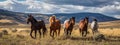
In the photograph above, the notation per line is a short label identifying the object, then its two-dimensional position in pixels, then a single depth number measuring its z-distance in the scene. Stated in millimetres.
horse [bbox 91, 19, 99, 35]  31411
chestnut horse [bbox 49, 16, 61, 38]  28203
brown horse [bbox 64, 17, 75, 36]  28359
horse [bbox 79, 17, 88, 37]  29636
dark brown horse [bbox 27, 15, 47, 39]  27125
